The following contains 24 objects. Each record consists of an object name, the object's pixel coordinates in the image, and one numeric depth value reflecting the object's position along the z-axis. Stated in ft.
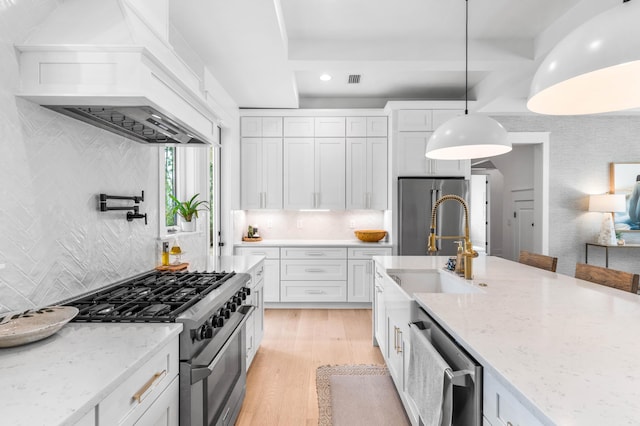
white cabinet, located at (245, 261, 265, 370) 8.64
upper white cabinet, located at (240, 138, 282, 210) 15.49
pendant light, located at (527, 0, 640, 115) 2.93
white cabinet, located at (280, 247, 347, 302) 14.92
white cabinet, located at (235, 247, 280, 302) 14.88
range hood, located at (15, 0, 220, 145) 4.37
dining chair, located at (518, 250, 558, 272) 8.54
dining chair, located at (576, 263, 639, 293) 6.23
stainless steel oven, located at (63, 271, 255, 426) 4.35
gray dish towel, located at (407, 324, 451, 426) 4.26
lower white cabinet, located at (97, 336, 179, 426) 3.00
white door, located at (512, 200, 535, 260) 19.92
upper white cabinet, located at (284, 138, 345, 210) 15.55
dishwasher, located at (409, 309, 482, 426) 3.70
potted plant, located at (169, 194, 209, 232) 9.55
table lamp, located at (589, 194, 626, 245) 15.24
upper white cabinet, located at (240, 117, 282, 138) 15.47
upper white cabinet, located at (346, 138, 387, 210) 15.52
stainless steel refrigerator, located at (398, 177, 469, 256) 14.58
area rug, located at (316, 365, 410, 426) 7.21
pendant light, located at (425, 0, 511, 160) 7.05
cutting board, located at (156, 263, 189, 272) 7.82
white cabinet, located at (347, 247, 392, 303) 14.90
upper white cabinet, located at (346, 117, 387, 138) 15.51
